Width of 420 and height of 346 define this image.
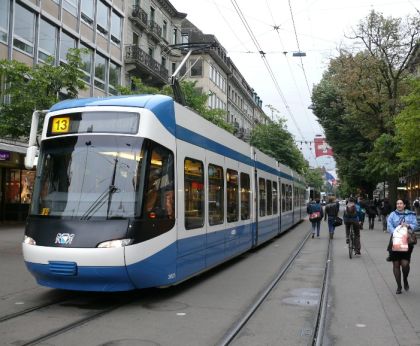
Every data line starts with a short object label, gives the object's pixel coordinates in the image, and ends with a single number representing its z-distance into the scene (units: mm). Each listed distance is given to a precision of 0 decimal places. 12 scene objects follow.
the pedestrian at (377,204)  37231
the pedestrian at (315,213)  21734
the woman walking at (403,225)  9219
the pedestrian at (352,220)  14749
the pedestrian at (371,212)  26977
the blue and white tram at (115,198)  7418
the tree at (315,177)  106481
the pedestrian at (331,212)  20078
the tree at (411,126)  20703
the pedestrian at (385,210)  26328
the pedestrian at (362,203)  23703
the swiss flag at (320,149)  35531
